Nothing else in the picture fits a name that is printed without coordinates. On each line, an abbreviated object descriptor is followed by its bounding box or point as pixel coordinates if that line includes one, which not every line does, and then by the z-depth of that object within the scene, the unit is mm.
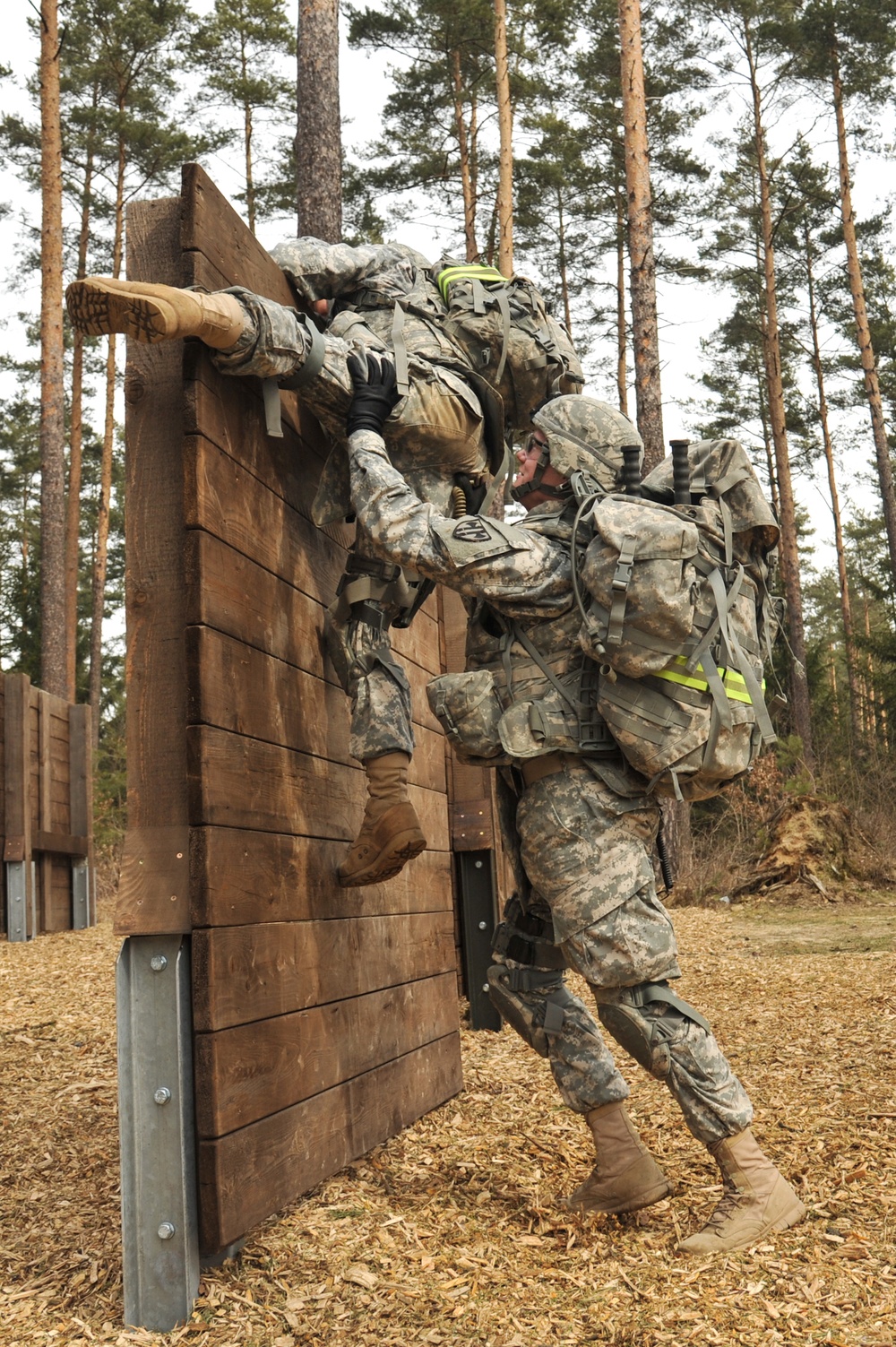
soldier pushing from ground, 3271
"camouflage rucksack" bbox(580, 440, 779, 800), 3162
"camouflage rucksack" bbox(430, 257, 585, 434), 4113
